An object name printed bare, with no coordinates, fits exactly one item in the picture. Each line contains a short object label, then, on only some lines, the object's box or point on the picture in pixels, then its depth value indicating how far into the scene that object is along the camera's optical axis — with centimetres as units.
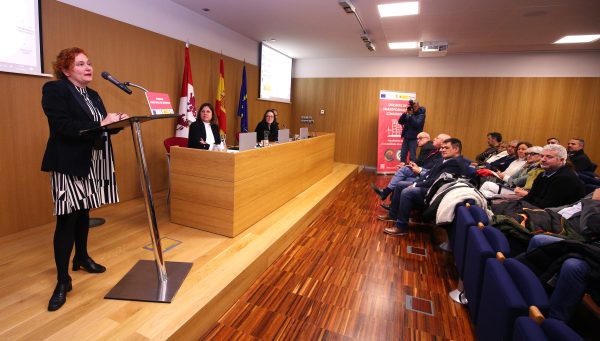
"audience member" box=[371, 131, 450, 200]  408
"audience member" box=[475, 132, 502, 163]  586
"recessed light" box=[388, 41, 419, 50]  619
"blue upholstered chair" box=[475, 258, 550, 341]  123
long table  293
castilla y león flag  457
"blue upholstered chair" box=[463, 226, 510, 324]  172
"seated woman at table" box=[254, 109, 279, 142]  546
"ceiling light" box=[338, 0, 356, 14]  389
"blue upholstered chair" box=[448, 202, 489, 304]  223
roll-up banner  723
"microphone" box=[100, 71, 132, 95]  183
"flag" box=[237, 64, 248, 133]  611
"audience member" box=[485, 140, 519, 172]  471
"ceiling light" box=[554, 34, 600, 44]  522
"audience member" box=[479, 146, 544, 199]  323
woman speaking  179
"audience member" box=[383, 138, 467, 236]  341
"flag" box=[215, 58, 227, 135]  534
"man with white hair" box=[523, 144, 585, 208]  262
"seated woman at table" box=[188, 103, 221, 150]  359
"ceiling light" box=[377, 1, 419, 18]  414
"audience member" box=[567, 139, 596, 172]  462
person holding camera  643
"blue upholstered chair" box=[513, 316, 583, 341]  98
